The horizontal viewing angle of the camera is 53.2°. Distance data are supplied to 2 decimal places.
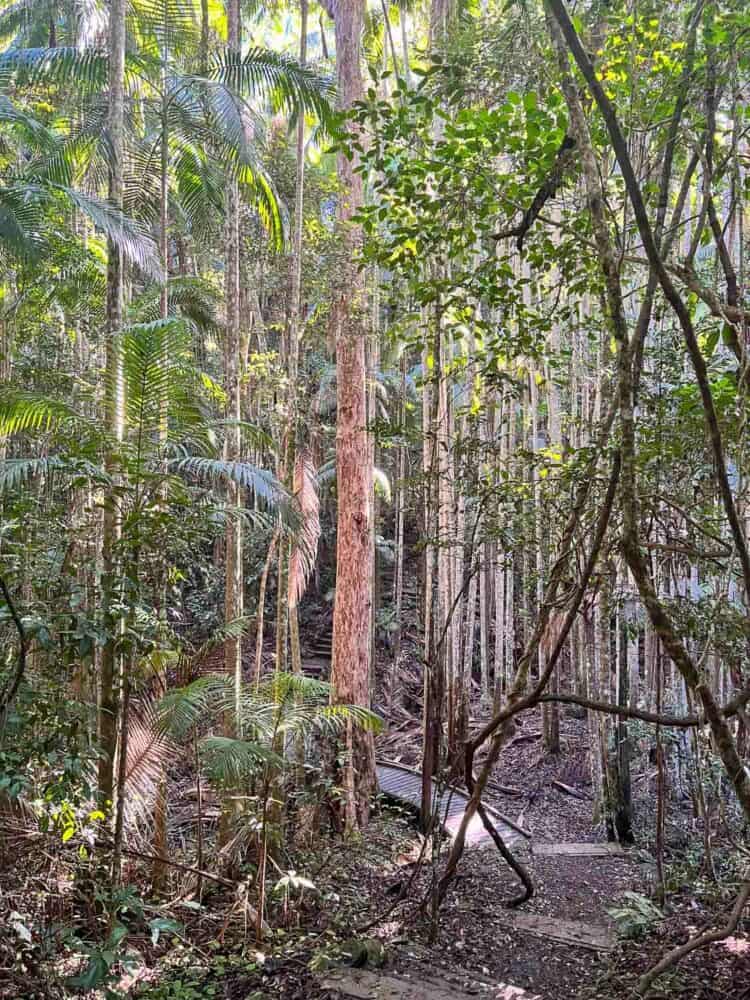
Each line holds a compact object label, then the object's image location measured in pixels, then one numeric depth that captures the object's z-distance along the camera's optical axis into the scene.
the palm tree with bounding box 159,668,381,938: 4.26
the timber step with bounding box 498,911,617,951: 4.69
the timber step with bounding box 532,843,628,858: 7.03
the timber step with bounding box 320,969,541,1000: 3.69
